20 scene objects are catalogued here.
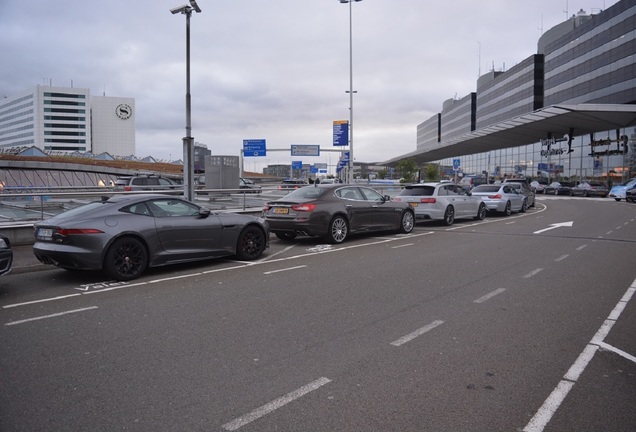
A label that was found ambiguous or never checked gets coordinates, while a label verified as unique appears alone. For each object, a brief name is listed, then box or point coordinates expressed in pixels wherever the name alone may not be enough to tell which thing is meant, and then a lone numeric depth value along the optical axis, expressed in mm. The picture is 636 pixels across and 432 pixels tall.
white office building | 145625
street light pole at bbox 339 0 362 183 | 30166
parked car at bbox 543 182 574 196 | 50219
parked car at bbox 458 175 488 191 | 48562
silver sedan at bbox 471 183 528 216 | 21656
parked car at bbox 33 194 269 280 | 7551
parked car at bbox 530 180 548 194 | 55906
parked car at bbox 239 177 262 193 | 16700
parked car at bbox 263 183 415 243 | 11945
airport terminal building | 47178
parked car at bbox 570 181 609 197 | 45250
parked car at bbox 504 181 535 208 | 24872
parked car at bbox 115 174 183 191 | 20395
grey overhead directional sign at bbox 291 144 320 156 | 42094
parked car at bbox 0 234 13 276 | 6691
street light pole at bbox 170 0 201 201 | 14812
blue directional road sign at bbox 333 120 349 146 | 33188
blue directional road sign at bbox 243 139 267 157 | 39125
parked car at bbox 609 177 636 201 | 37250
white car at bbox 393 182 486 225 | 17000
